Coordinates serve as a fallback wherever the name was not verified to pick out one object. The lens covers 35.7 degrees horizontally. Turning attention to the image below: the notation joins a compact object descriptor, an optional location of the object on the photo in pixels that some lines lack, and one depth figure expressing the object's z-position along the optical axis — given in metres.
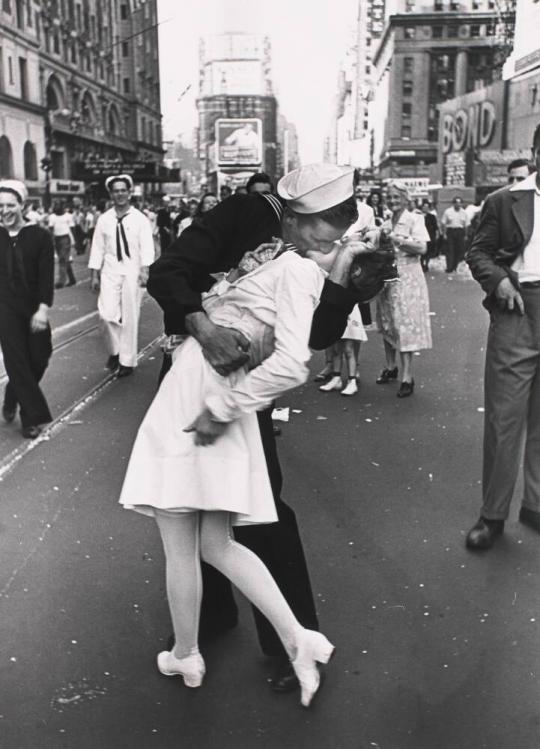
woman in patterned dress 7.65
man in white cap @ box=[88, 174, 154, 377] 8.86
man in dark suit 4.07
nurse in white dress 2.43
